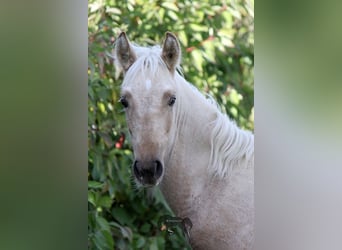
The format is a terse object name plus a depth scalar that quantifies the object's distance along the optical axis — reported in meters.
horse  9.31
